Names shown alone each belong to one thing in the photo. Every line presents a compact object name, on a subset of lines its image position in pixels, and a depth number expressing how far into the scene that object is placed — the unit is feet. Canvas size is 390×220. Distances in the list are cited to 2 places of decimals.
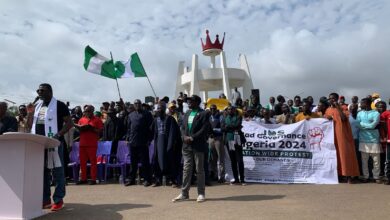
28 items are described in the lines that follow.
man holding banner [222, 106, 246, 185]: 31.96
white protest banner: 32.63
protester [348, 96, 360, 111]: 37.73
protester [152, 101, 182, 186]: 31.50
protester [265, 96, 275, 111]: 43.73
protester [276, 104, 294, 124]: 36.11
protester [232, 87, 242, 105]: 59.77
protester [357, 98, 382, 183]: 31.17
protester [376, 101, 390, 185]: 29.91
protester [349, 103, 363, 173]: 32.55
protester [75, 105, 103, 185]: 33.01
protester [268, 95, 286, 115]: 41.34
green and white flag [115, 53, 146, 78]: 41.60
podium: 17.66
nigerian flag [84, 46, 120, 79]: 39.04
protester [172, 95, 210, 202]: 24.25
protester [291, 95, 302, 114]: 40.77
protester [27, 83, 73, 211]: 21.33
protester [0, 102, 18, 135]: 23.67
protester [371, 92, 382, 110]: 39.76
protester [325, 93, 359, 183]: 31.37
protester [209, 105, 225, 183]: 33.04
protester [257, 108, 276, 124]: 35.42
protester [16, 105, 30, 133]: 36.71
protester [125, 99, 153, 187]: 32.12
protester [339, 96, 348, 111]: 36.90
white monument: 92.79
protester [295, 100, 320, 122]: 34.26
